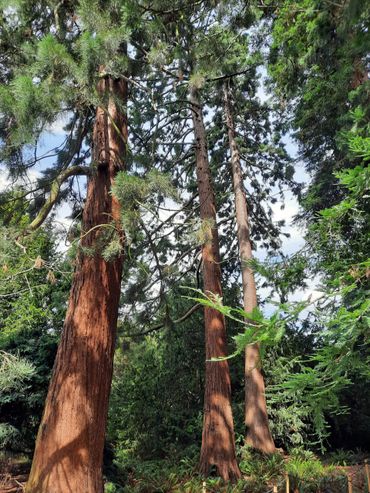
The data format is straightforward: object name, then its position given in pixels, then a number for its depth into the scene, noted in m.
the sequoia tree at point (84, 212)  3.42
